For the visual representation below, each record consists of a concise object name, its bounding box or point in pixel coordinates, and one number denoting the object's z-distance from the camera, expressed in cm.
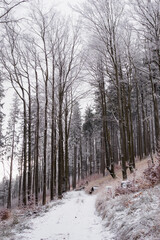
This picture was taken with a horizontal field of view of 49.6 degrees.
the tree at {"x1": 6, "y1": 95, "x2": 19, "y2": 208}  2464
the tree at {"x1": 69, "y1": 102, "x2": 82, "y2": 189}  3090
